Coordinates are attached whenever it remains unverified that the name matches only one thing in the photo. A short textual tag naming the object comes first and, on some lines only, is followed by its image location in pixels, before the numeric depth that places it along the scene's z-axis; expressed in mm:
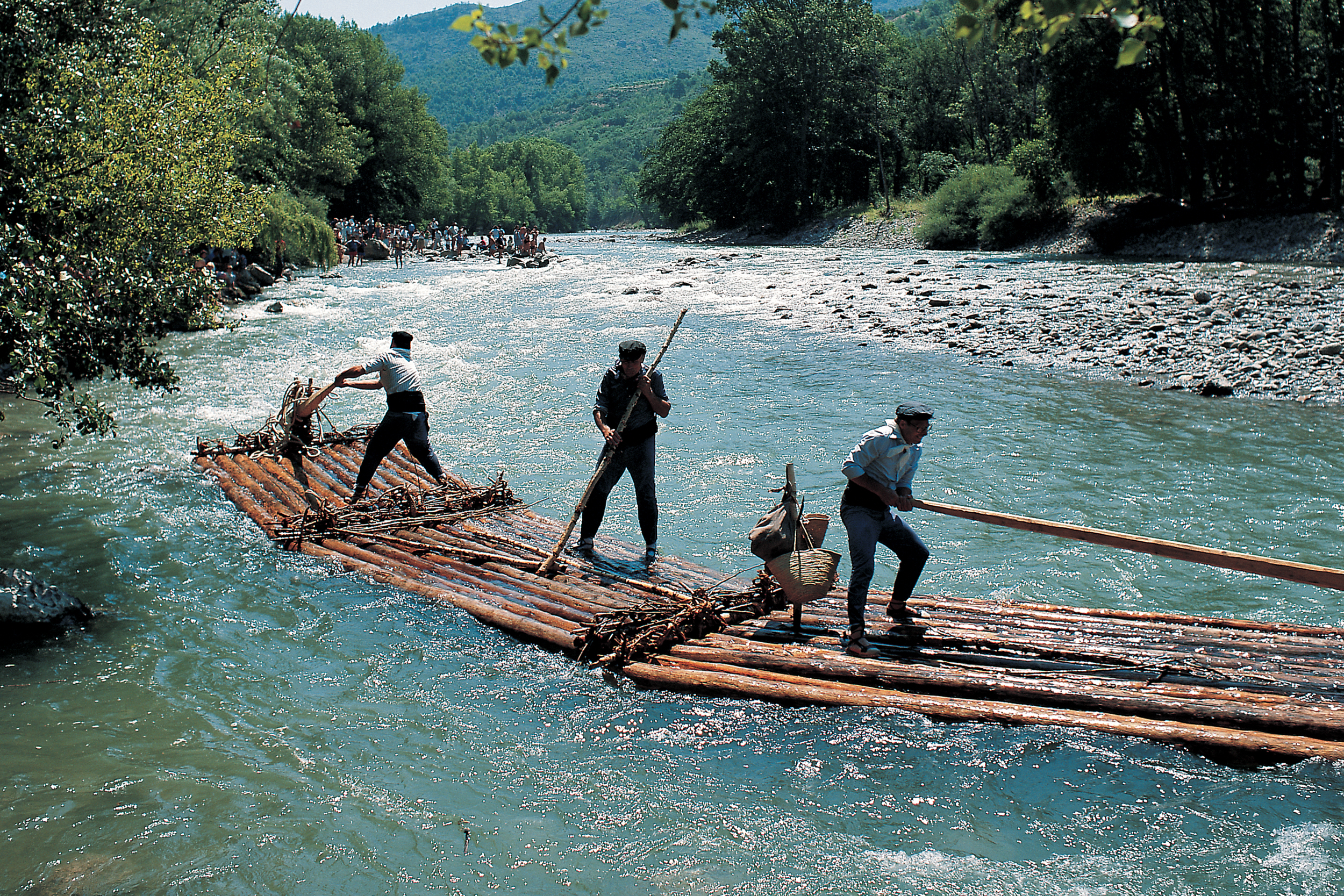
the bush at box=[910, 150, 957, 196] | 54875
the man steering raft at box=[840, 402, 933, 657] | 6320
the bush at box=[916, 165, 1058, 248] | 40531
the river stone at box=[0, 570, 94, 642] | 7145
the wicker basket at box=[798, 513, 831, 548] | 6914
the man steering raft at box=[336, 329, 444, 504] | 9875
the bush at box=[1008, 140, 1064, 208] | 39531
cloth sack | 6559
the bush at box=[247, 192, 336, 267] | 33312
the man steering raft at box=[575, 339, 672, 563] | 8086
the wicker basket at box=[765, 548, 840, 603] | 6445
